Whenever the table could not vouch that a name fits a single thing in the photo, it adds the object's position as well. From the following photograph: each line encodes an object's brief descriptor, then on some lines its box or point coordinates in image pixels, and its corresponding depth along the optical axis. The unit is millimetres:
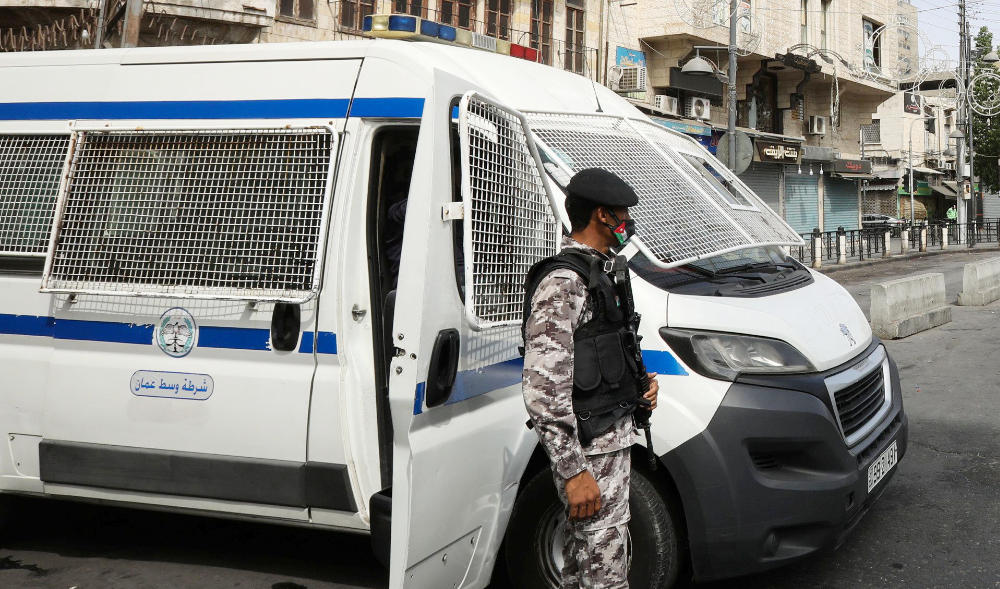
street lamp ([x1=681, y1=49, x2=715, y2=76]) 18984
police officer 2652
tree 45438
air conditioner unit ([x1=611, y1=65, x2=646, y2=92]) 25125
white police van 3270
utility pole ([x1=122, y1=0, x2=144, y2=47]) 9502
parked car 41938
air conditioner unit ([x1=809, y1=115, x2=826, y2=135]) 35000
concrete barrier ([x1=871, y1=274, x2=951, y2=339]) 11094
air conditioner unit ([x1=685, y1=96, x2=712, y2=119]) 28078
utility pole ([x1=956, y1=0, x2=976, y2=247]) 37625
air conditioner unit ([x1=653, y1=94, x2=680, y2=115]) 26344
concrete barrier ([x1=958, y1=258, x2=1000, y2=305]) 14531
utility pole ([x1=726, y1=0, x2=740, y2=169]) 19038
